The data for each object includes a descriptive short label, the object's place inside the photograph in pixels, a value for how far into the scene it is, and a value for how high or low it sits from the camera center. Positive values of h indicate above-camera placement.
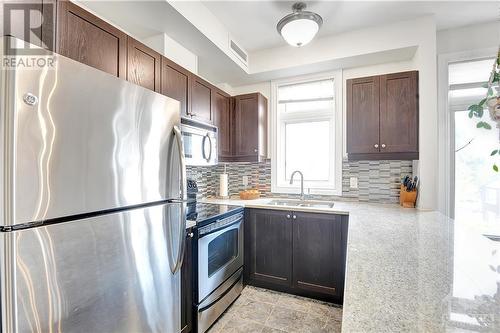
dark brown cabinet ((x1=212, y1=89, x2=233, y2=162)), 2.67 +0.55
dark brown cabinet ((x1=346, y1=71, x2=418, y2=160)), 2.32 +0.51
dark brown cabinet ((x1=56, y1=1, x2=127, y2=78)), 1.22 +0.72
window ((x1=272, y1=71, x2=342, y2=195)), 2.91 +0.41
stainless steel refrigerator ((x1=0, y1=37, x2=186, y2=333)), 0.77 -0.15
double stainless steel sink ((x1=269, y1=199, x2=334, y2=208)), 2.67 -0.43
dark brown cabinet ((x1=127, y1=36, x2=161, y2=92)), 1.60 +0.73
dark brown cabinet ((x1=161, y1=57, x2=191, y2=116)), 1.89 +0.71
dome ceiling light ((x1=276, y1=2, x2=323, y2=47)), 2.04 +1.26
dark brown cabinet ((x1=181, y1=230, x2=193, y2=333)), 1.62 -0.86
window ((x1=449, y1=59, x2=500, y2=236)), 2.35 +0.12
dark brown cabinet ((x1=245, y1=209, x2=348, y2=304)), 2.20 -0.85
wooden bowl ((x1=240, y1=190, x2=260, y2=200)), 2.90 -0.35
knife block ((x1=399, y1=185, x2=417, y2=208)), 2.39 -0.32
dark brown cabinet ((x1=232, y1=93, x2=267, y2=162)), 2.91 +0.48
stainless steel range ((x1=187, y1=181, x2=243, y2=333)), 1.75 -0.77
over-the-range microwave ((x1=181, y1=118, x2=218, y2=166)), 1.98 +0.22
